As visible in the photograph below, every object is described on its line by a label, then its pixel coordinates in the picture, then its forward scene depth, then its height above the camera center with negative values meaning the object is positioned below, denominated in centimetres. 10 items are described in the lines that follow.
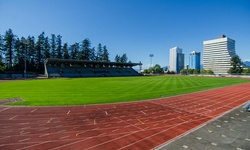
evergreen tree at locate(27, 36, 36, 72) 7769 +860
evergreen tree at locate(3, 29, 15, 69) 7526 +1137
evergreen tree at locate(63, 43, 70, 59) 9028 +1092
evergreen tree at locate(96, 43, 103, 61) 11268 +1312
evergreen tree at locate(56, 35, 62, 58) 8862 +1351
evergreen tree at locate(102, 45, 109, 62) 11300 +1178
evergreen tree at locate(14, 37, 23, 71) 7615 +1013
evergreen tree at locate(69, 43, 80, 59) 9522 +1229
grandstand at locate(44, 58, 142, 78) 7056 +159
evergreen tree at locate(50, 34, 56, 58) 8649 +1316
